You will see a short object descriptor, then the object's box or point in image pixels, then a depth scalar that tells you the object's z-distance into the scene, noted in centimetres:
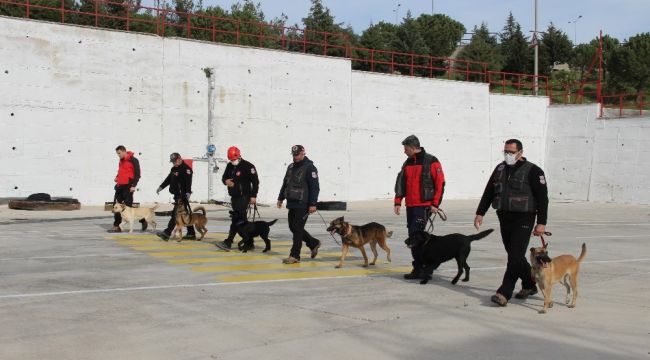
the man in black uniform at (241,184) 1378
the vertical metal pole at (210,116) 3164
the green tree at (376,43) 6862
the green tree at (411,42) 7198
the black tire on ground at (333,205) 2906
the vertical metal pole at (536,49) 4543
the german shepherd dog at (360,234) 1140
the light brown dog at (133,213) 1698
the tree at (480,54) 7388
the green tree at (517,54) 8081
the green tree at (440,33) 8200
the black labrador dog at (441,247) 1004
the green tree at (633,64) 6862
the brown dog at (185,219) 1545
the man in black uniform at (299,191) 1206
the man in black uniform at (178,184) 1555
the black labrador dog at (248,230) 1359
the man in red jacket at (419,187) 1029
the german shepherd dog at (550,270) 816
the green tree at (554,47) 8506
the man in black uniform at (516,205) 859
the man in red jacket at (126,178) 1722
